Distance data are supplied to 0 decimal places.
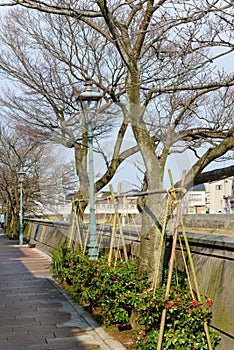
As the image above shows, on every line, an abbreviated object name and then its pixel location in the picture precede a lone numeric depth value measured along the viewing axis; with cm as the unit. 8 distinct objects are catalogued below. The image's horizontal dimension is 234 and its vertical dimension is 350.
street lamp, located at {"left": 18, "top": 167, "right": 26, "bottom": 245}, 2711
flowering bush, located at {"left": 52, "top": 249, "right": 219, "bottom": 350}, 503
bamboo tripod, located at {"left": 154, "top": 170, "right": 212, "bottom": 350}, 493
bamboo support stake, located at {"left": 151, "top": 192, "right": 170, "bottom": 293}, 561
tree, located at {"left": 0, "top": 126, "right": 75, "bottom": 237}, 3097
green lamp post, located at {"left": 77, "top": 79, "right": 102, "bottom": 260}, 872
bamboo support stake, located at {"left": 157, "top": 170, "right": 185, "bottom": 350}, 493
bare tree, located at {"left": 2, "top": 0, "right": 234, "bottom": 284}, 550
